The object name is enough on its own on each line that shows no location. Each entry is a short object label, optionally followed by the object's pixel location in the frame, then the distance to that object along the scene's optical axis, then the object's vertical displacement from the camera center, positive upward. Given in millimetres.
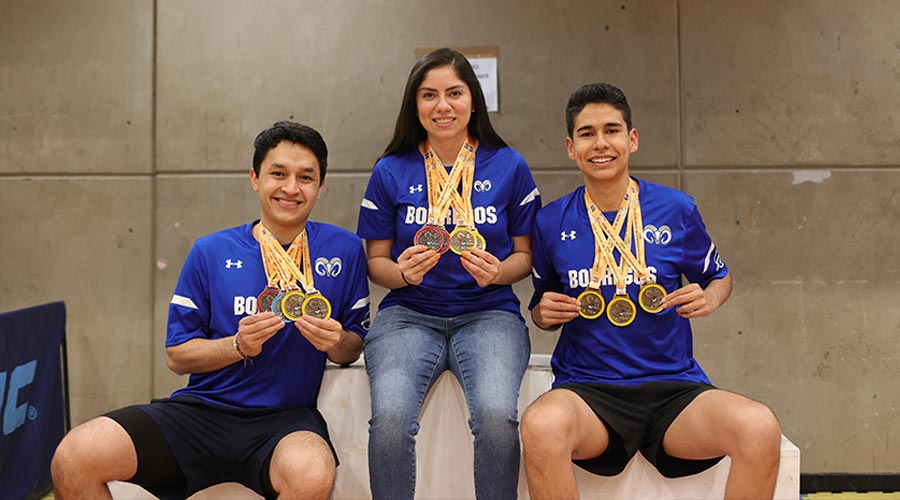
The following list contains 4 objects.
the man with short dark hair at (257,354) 2217 -347
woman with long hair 2480 +66
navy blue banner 3000 -643
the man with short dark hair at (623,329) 2160 -265
